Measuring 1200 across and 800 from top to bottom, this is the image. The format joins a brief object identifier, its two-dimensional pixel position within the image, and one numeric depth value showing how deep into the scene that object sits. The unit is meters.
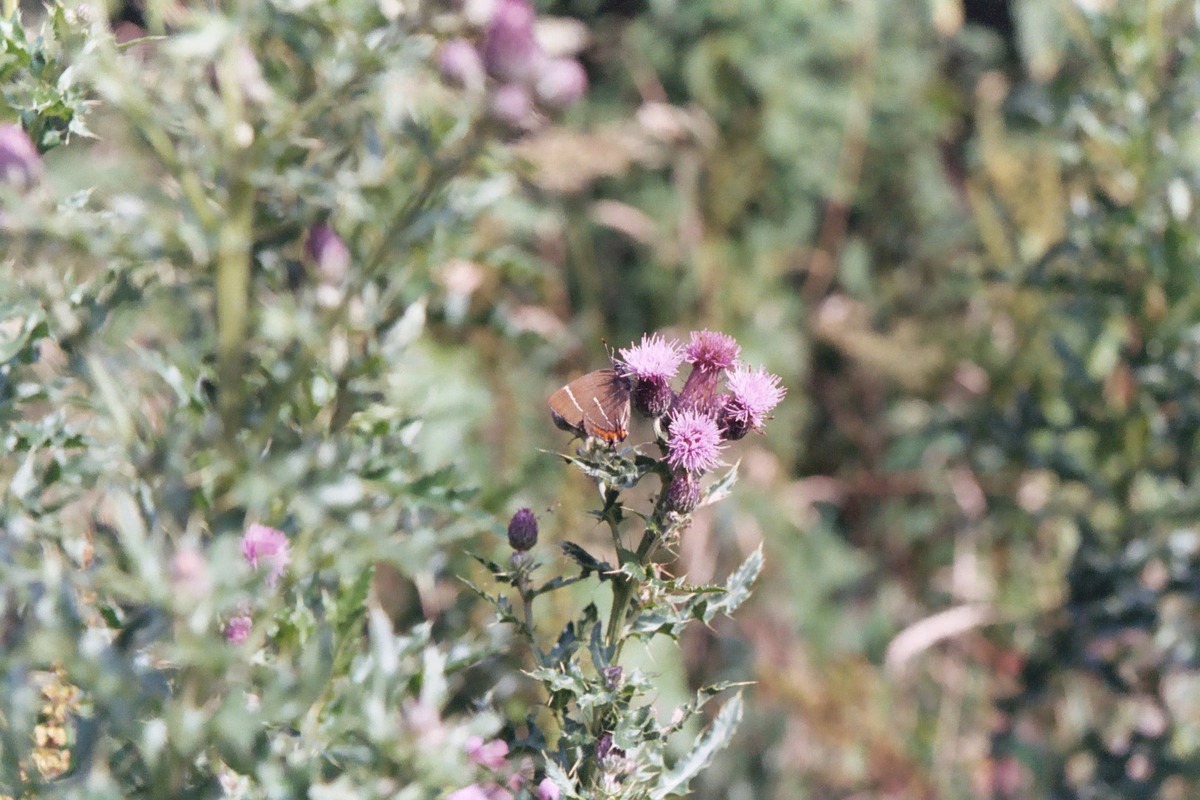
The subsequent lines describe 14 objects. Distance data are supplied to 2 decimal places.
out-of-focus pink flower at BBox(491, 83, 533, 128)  0.99
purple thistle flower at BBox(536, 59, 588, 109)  1.01
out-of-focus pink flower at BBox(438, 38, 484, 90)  1.01
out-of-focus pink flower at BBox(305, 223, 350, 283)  1.00
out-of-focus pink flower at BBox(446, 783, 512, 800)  0.93
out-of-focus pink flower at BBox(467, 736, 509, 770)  0.94
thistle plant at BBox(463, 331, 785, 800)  0.91
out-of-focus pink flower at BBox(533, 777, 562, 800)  0.92
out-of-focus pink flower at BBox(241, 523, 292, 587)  0.95
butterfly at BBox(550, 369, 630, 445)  0.92
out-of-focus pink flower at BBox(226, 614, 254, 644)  0.94
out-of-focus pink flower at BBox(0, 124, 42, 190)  0.95
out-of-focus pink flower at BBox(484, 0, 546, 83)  1.00
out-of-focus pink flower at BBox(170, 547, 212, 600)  0.90
